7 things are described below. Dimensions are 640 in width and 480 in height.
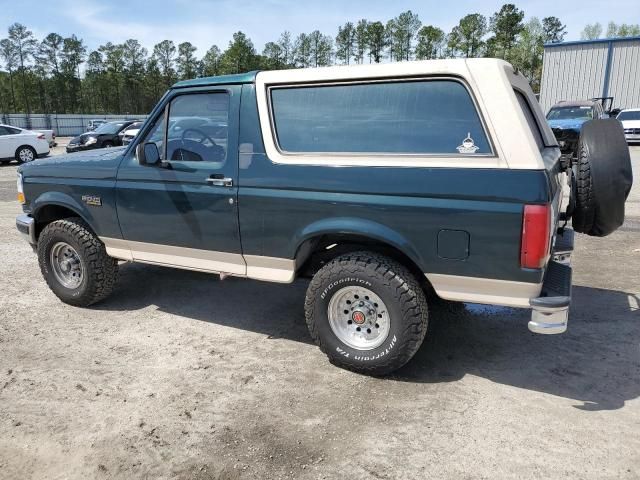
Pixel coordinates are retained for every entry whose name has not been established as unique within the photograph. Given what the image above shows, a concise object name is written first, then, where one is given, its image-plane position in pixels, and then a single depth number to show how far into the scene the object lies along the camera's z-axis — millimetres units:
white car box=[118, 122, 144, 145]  20738
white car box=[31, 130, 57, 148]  23264
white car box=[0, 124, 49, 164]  17078
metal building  27984
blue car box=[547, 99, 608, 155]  16047
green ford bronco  2994
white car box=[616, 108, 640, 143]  22312
